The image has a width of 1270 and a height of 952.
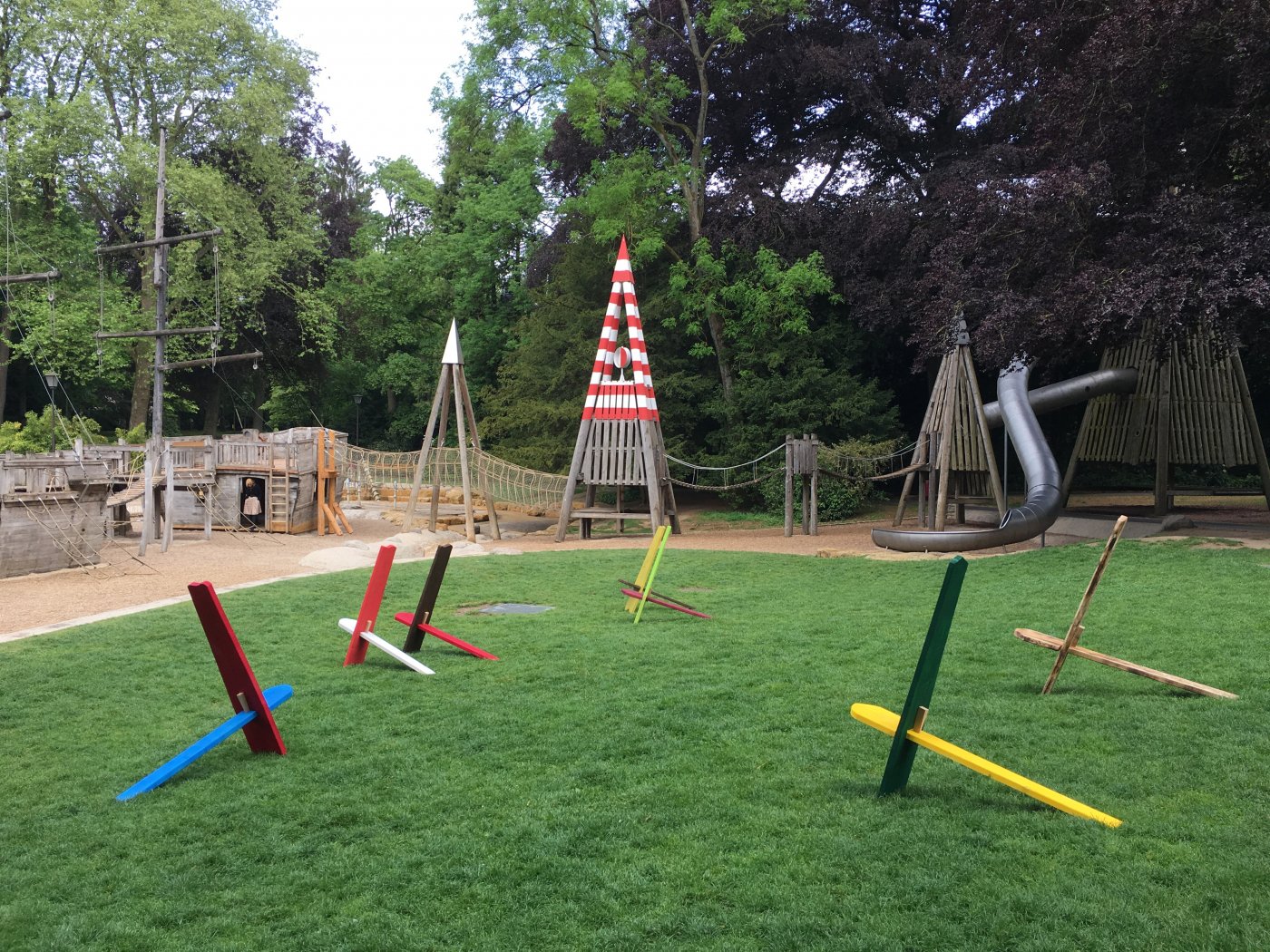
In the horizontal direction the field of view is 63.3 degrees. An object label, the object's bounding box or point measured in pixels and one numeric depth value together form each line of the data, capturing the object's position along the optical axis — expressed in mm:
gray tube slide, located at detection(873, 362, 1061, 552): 13320
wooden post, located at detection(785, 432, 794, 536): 16969
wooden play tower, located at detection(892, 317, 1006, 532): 15531
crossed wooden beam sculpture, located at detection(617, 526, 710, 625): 8828
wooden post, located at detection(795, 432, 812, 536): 16906
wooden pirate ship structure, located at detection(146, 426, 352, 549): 18984
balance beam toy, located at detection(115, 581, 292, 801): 4578
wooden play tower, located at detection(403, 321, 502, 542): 18156
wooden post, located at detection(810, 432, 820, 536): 16953
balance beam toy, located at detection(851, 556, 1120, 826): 3863
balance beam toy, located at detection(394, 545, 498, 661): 7277
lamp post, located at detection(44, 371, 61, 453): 22275
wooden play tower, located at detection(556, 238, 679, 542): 17797
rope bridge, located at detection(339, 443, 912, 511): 19750
